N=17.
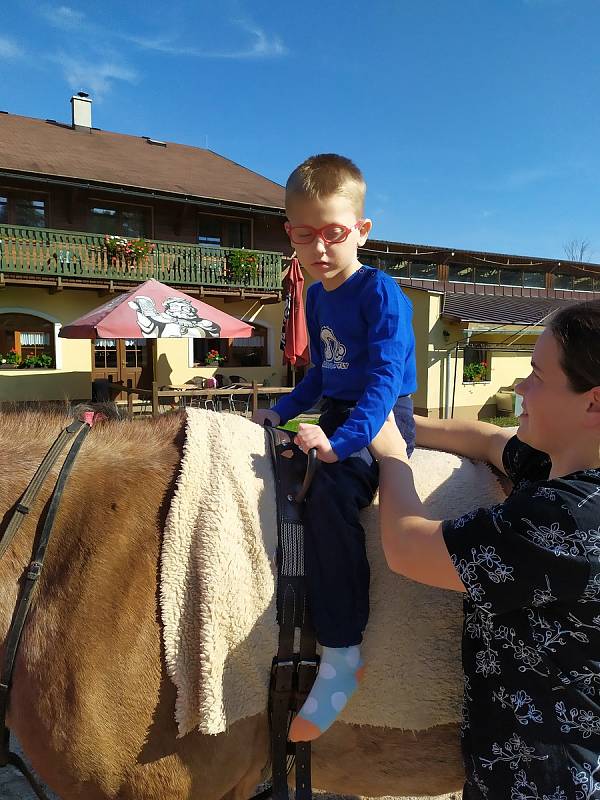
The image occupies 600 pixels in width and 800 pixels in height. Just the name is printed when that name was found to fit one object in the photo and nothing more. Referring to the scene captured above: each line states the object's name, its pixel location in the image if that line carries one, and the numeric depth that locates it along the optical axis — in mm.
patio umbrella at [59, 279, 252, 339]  8531
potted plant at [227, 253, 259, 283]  16062
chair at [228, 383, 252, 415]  11231
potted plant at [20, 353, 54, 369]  13867
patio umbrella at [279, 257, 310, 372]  10070
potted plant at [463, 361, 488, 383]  16767
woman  1091
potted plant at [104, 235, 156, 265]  14461
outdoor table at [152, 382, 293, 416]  9461
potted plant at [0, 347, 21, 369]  13727
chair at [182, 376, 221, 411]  10744
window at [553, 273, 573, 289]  26047
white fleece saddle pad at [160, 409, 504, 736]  1379
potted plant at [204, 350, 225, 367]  16031
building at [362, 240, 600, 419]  15977
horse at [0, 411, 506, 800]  1344
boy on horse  1439
